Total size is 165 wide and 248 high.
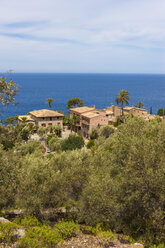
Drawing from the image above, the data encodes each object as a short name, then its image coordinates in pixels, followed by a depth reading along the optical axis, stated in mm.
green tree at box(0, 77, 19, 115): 19219
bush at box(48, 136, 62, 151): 58000
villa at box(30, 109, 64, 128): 77062
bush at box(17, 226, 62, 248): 12625
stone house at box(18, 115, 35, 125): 78031
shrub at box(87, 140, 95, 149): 59781
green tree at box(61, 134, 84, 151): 54906
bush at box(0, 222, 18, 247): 13023
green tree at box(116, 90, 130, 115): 83188
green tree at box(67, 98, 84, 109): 104150
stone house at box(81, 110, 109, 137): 73638
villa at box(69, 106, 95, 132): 80138
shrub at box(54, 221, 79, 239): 15453
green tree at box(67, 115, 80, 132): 78125
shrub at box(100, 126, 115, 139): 68312
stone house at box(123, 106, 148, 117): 93500
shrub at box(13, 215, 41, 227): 16105
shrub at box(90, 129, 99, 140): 72062
